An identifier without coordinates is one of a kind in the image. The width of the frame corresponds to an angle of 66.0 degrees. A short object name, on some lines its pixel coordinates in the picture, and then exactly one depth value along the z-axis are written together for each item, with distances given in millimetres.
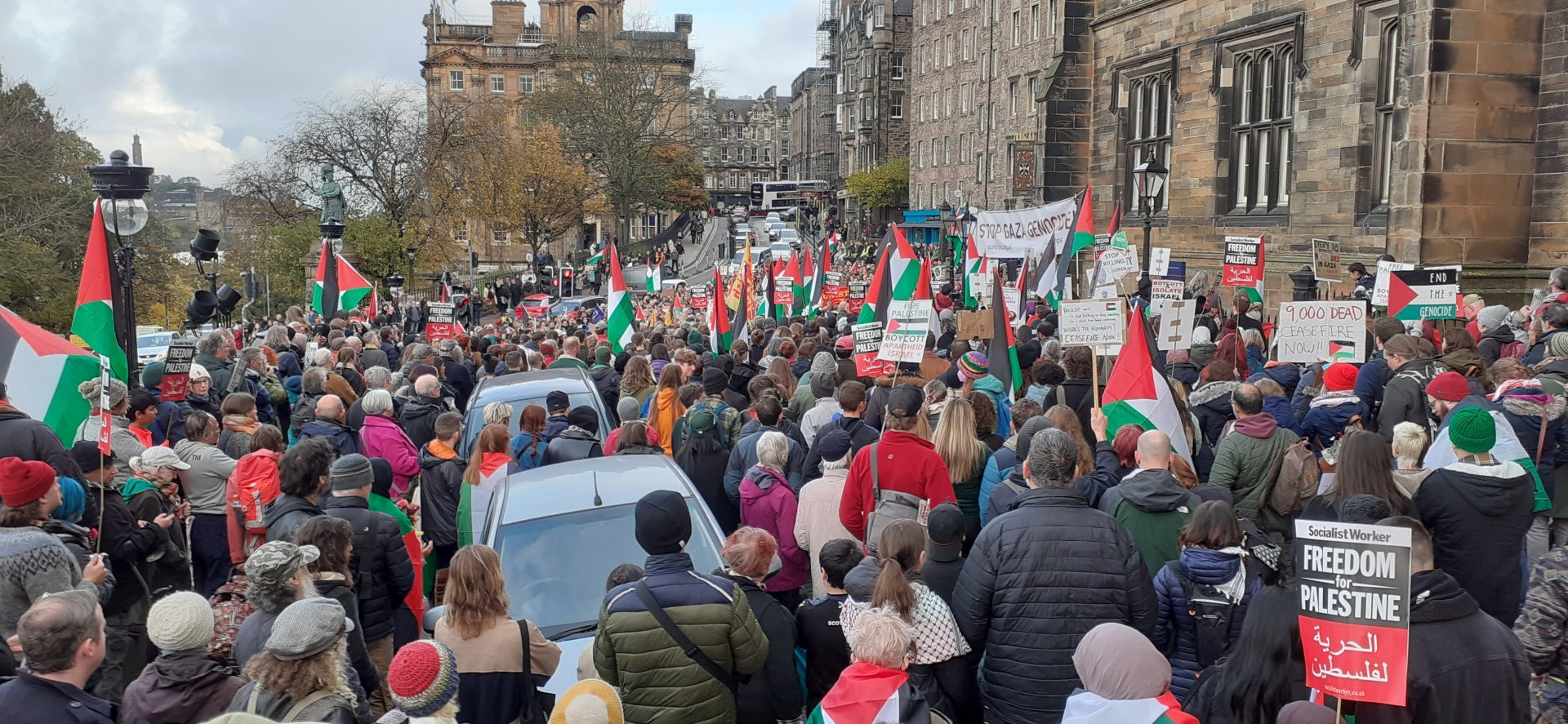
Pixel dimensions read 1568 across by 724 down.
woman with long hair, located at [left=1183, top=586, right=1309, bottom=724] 4047
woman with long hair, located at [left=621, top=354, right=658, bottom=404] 10703
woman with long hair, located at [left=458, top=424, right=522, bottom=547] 7684
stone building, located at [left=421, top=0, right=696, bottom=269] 91625
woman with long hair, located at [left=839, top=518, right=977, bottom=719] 4660
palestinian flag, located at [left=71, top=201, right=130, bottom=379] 8695
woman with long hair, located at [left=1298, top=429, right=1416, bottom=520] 5344
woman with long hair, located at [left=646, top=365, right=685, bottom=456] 9641
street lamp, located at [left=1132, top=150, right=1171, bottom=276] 16719
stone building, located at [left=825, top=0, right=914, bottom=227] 96312
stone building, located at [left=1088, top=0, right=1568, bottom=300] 15523
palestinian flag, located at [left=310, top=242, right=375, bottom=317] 18562
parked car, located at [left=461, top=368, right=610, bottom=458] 10195
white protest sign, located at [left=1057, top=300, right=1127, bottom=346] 9023
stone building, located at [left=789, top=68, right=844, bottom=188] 131750
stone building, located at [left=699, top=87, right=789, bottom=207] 177000
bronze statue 25484
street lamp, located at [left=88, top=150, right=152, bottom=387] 9281
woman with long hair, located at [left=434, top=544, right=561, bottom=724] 4750
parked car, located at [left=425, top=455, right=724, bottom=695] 5695
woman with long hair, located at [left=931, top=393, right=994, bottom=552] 6973
